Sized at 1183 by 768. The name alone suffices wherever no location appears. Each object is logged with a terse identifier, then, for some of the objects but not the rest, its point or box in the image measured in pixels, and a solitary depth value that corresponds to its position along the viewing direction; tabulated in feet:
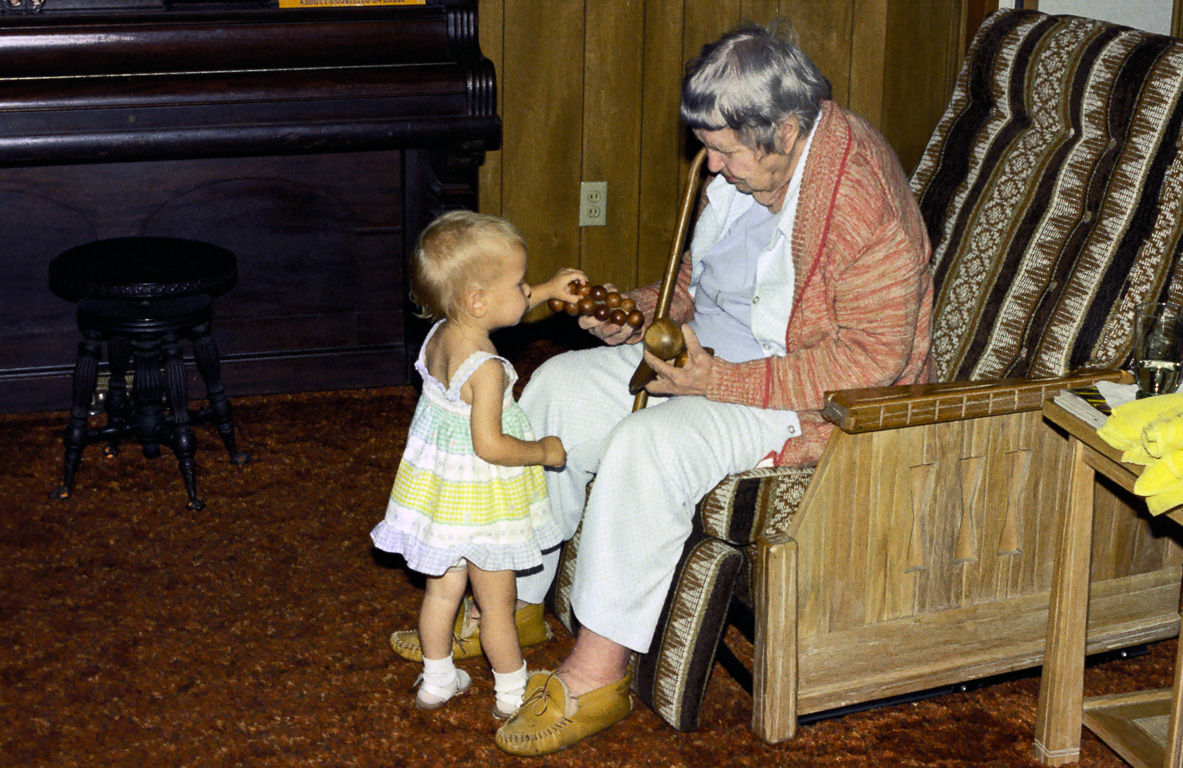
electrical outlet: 12.10
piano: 8.70
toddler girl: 6.23
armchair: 6.53
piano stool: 8.70
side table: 6.13
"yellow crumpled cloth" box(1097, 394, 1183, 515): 5.22
